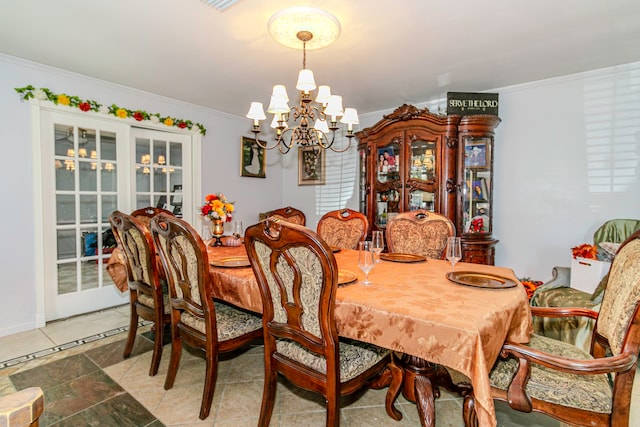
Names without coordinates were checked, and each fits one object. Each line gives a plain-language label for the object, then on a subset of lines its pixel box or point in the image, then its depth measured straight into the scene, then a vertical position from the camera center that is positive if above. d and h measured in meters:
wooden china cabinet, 3.16 +0.39
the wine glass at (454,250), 1.66 -0.23
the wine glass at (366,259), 1.45 -0.24
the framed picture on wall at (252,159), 4.52 +0.69
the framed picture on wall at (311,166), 4.70 +0.61
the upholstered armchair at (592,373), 1.05 -0.64
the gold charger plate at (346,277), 1.49 -0.35
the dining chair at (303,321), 1.19 -0.48
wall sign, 3.21 +1.04
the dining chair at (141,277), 1.92 -0.47
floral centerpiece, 2.50 -0.02
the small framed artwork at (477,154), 3.20 +0.52
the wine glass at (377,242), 1.67 -0.19
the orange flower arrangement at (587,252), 2.42 -0.35
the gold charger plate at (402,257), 1.98 -0.34
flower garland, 2.71 +0.97
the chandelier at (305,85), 1.85 +0.76
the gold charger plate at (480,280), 1.42 -0.35
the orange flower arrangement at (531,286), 2.61 -0.68
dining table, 1.03 -0.41
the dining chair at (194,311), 1.60 -0.56
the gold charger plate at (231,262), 1.84 -0.34
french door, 2.93 +0.12
